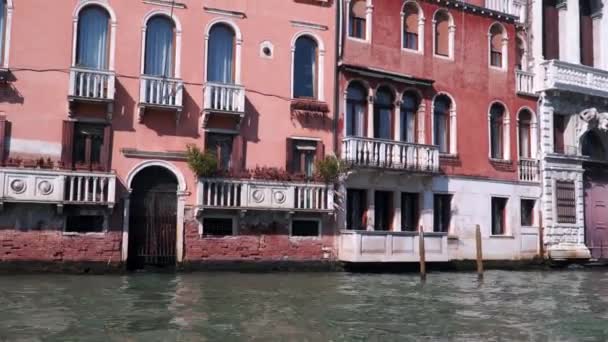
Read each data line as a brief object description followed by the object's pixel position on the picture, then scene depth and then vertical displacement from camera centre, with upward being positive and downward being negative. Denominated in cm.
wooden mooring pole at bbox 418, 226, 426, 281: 1317 -56
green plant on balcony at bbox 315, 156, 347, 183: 1406 +124
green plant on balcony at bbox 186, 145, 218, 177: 1294 +120
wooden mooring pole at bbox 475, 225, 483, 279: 1381 -54
